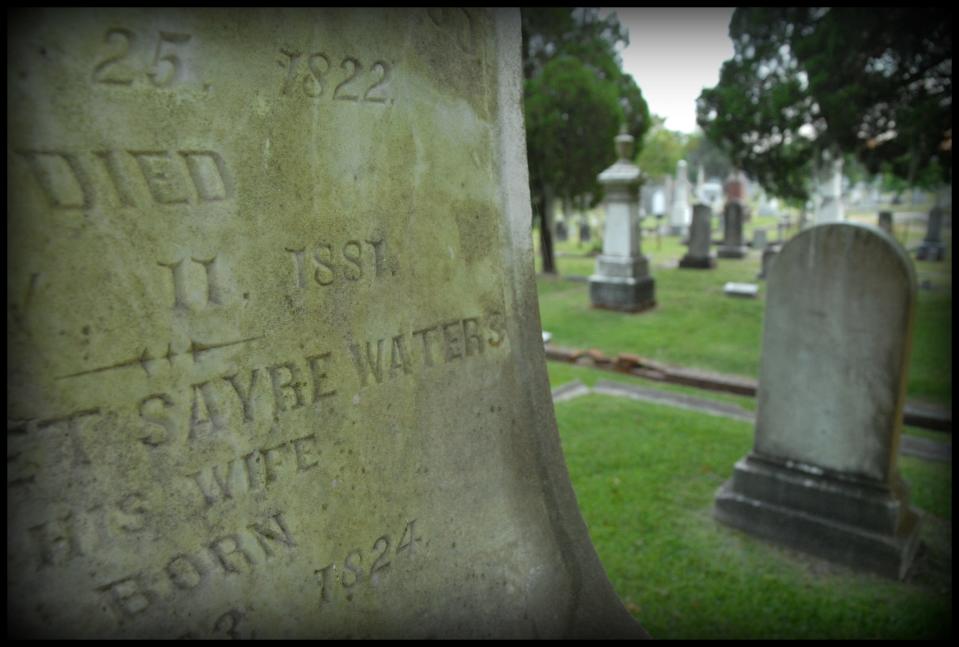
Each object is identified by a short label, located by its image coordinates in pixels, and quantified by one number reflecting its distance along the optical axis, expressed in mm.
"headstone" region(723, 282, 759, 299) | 11070
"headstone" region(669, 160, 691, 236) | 24531
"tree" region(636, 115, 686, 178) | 31188
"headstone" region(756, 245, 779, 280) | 12943
